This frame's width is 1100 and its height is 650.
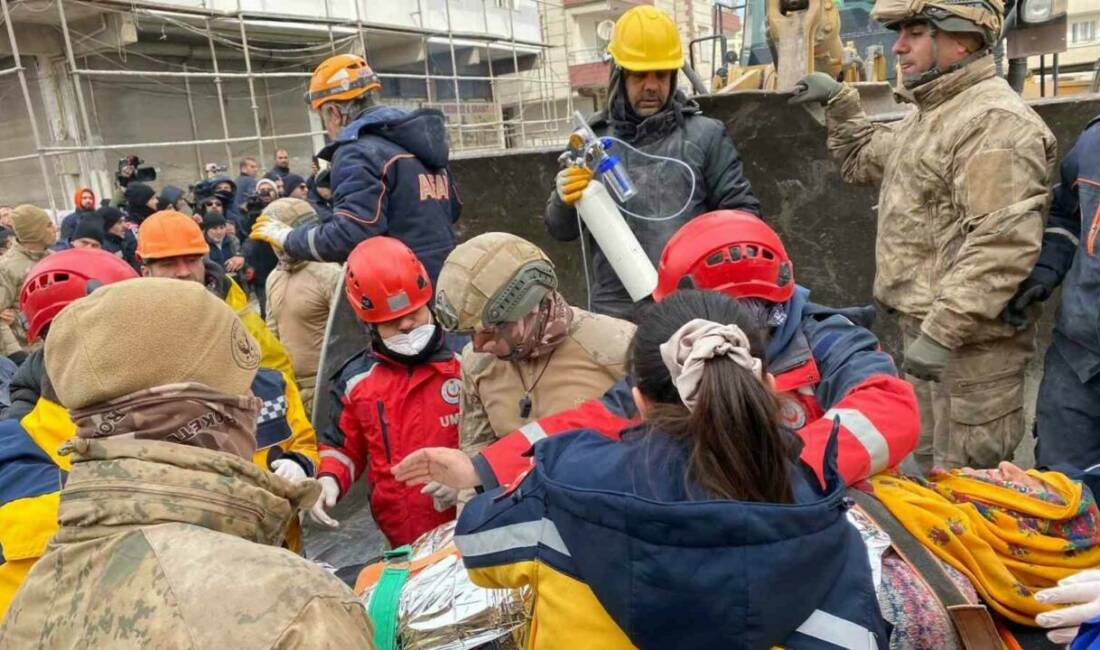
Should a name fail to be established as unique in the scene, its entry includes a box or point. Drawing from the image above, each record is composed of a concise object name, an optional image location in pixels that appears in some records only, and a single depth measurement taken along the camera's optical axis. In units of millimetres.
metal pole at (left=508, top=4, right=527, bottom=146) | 24625
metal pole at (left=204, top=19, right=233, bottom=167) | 15820
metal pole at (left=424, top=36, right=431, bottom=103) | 20820
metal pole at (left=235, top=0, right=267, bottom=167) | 16141
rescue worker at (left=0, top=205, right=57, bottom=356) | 6332
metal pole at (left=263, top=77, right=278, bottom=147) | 19088
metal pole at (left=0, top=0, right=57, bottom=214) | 12432
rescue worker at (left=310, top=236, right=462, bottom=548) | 2670
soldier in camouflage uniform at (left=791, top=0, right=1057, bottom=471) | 2645
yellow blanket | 1637
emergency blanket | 1654
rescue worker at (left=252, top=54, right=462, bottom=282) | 3605
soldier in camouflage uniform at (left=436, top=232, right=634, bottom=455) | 2219
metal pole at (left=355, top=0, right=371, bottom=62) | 19344
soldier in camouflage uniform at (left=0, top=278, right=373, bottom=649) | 990
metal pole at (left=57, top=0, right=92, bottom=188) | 13120
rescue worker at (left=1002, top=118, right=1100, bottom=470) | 2521
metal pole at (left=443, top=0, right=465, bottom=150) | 21553
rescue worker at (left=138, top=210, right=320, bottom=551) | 2424
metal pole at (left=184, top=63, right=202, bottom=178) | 17094
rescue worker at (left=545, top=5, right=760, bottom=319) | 3176
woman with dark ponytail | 1169
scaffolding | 14656
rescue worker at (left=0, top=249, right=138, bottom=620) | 1638
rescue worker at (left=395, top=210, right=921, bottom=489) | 1948
